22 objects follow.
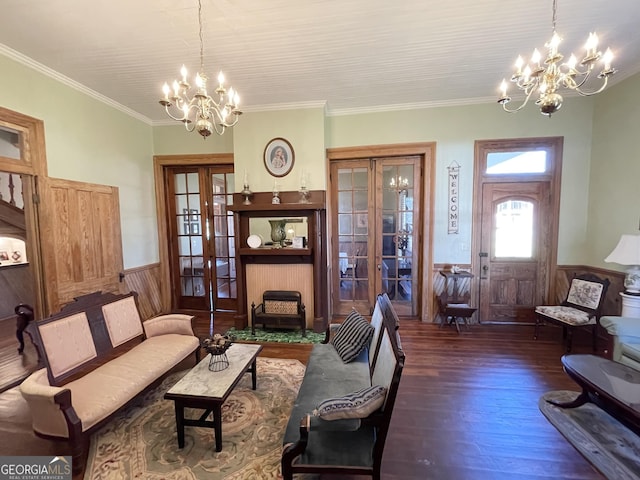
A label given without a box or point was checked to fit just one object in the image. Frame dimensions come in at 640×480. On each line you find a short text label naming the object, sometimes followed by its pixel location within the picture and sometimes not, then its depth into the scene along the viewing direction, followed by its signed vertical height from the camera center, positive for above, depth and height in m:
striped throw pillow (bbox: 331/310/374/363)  2.48 -1.08
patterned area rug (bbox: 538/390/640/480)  1.77 -1.60
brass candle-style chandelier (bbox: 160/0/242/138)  2.04 +1.00
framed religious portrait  4.12 +1.07
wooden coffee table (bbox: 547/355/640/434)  1.77 -1.18
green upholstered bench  1.50 -1.24
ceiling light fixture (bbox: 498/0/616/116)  1.83 +1.06
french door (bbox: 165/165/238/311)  4.84 -0.18
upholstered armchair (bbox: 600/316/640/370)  2.40 -1.08
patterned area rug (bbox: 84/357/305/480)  1.78 -1.61
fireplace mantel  3.97 -0.34
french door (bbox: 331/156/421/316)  4.38 -0.06
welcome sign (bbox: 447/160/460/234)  4.14 +0.43
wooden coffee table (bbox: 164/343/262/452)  1.90 -1.21
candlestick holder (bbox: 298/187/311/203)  3.96 +0.47
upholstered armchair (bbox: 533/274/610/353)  3.29 -1.12
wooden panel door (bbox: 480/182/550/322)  4.05 -0.38
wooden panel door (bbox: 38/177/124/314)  3.12 -0.14
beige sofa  1.78 -1.22
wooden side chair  3.94 -1.18
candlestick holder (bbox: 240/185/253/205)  4.06 +0.49
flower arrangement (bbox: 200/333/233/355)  2.25 -1.00
